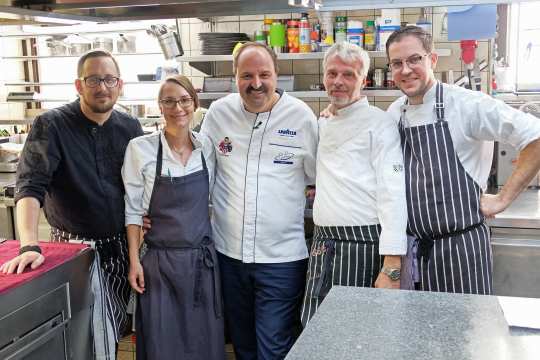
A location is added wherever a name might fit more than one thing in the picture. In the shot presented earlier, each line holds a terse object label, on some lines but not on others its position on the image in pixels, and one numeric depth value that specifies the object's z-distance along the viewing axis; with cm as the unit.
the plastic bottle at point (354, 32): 349
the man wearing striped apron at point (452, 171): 205
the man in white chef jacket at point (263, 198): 227
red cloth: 172
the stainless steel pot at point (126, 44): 473
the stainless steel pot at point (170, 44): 389
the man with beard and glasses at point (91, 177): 217
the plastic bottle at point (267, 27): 375
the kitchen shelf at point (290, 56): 343
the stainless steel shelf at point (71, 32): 449
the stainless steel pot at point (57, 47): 477
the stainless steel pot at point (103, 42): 473
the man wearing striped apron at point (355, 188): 208
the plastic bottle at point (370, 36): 354
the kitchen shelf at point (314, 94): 344
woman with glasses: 222
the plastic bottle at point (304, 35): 357
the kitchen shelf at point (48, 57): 485
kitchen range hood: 150
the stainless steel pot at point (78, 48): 475
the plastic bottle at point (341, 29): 354
